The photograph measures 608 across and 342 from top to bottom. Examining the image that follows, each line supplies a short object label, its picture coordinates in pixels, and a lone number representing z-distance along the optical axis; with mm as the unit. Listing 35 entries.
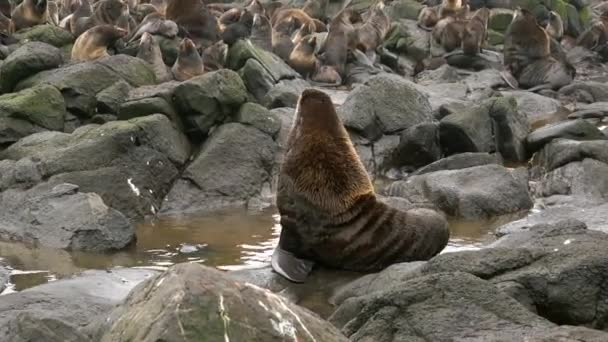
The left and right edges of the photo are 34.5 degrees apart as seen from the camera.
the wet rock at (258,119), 12164
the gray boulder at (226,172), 11156
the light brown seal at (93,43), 15782
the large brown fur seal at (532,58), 20797
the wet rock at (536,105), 18069
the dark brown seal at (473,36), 21891
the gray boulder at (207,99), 11820
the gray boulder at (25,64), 13172
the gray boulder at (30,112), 11664
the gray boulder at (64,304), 4465
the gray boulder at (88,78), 12594
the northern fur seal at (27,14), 18891
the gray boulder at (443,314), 4688
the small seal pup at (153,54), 14781
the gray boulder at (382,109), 13539
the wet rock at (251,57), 16531
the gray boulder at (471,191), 10703
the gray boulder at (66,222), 8914
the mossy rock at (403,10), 27225
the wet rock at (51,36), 16531
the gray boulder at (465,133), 13203
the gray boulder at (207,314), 3891
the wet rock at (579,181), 11352
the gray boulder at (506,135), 13812
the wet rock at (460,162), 12258
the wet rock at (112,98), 12406
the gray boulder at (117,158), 10469
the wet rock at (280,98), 15062
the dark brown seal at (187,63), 15227
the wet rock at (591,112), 17231
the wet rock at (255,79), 15844
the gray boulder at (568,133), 13305
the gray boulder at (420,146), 13148
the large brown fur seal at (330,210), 7691
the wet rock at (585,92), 19812
